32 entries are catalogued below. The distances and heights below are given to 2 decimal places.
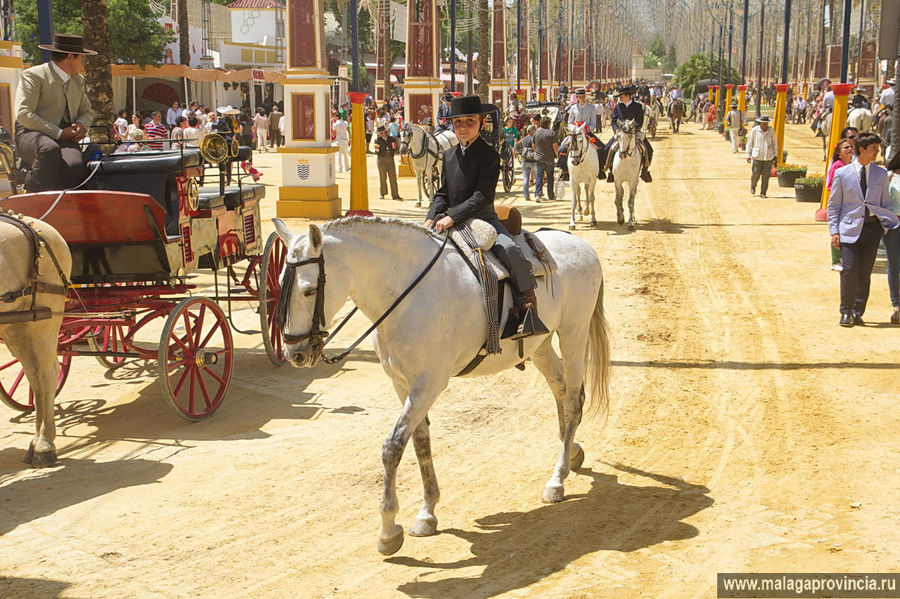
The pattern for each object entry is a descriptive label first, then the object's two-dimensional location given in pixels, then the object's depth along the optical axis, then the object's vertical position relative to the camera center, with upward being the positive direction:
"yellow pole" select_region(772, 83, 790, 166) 28.19 +0.91
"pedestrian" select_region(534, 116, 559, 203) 23.97 -0.29
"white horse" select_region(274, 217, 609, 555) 5.57 -1.04
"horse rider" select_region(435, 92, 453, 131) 27.11 +0.49
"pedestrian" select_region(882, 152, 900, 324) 11.62 -1.28
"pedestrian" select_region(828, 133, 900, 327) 11.30 -0.86
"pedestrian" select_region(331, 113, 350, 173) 31.64 +0.04
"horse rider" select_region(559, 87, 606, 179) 24.67 +0.81
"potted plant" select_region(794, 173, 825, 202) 23.25 -1.15
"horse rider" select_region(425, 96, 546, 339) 6.47 -0.35
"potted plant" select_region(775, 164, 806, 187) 26.53 -0.88
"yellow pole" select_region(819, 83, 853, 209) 18.52 +0.61
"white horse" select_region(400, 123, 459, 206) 23.77 -0.13
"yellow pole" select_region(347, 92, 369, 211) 20.75 -0.28
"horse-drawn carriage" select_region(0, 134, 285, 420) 8.13 -0.99
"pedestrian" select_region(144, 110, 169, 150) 27.40 +0.86
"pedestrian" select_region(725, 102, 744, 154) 37.94 +0.74
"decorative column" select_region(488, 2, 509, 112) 51.75 +5.07
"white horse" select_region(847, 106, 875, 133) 27.31 +0.67
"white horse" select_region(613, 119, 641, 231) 20.00 -0.32
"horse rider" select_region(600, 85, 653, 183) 20.53 +0.47
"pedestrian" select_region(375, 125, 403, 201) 24.48 -0.37
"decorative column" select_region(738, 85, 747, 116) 38.00 +1.84
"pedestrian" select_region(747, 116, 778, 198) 23.77 -0.17
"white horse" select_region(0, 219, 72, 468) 7.36 -1.40
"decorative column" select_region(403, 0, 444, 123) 30.56 +2.56
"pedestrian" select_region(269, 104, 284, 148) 43.69 +0.80
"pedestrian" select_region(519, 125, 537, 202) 25.25 -0.46
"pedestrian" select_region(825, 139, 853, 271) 12.45 -0.29
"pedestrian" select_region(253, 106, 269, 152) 44.44 +0.63
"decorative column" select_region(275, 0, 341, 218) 21.22 +0.51
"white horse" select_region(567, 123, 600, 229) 20.22 -0.42
